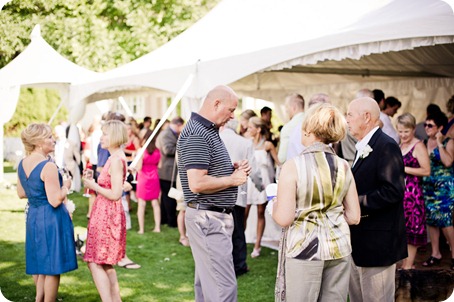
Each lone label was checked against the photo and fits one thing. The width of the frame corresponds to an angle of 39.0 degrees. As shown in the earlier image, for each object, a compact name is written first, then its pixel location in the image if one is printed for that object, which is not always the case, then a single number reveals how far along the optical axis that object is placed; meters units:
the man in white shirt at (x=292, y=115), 7.01
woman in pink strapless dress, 10.09
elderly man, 4.22
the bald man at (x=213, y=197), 4.23
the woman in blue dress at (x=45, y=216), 5.13
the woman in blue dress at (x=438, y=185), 7.15
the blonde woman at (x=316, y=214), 3.54
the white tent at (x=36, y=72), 12.74
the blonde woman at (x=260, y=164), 8.09
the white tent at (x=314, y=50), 5.70
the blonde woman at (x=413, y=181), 6.40
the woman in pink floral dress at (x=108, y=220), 5.43
